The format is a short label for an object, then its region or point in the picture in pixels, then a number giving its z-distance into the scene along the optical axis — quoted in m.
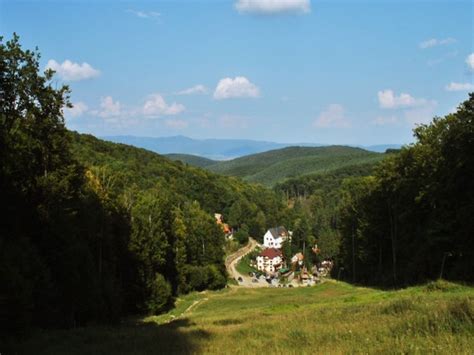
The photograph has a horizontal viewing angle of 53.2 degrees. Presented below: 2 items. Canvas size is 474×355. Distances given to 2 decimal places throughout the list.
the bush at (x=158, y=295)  44.56
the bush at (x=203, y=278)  67.66
